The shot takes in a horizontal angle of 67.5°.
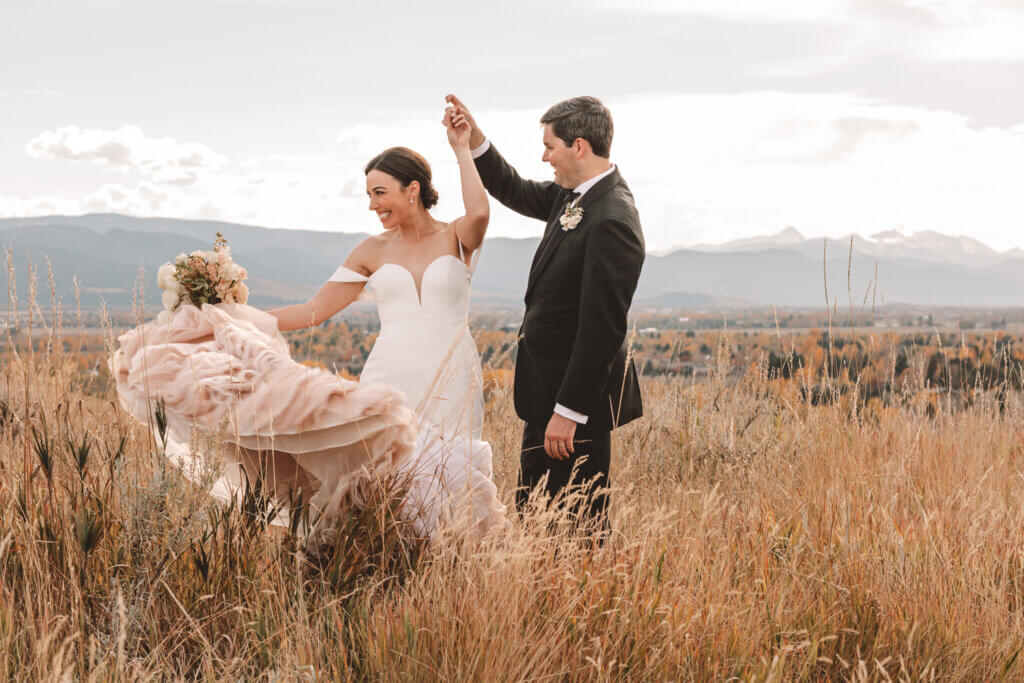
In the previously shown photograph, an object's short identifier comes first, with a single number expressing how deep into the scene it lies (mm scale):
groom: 3203
